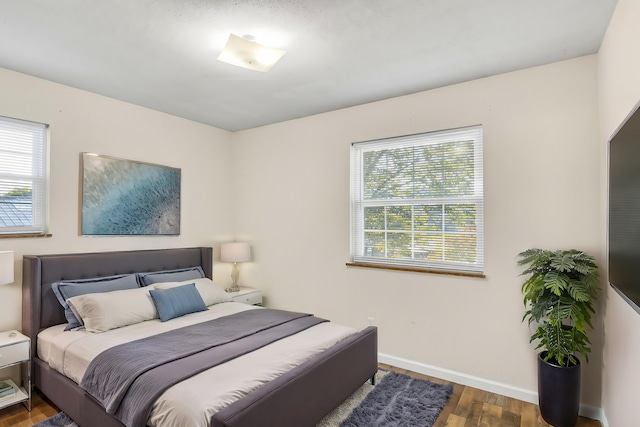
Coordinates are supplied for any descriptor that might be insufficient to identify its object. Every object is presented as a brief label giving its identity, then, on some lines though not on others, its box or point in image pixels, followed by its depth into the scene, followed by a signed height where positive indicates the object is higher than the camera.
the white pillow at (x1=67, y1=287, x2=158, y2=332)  2.71 -0.77
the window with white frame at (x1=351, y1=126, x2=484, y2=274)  3.09 +0.14
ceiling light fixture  2.23 +1.10
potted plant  2.24 -0.68
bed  1.83 -0.98
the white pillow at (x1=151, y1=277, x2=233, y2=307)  3.30 -0.76
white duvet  1.70 -0.92
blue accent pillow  3.01 -0.78
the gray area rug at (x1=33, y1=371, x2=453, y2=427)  2.41 -1.44
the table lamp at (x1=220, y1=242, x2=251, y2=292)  4.28 -0.47
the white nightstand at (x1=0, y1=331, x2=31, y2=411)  2.50 -1.05
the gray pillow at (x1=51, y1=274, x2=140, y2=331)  2.82 -0.64
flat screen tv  1.30 +0.03
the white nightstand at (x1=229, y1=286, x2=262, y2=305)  4.05 -0.97
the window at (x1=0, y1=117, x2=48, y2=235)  2.85 +0.31
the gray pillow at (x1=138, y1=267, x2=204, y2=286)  3.45 -0.64
